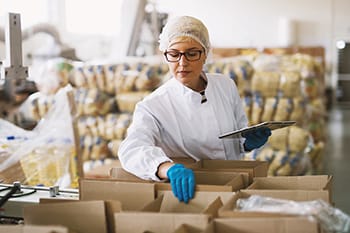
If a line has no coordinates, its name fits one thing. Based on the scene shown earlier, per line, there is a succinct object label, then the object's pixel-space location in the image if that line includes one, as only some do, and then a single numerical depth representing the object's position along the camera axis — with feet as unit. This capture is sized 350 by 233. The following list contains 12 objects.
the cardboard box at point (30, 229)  4.02
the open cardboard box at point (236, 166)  6.04
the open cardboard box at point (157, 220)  4.31
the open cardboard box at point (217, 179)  5.32
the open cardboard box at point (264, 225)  4.04
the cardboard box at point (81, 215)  4.73
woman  6.67
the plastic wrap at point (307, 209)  4.21
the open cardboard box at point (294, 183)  5.24
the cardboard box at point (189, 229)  4.26
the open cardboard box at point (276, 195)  4.48
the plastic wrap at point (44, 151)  8.61
